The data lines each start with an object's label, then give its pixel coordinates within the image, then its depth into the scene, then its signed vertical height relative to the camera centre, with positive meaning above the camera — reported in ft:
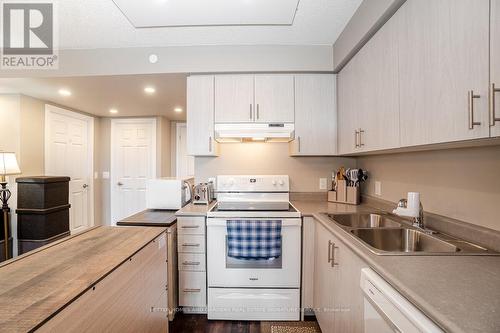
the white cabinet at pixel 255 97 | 7.54 +2.15
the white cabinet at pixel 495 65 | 2.55 +1.09
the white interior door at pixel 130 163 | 14.32 +0.08
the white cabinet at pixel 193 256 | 6.52 -2.52
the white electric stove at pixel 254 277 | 6.38 -3.03
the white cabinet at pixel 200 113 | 7.62 +1.64
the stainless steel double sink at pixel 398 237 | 3.58 -1.34
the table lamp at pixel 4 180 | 8.72 -0.58
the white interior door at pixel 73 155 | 11.52 +0.46
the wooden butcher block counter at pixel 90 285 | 2.17 -1.30
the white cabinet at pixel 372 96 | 4.58 +1.59
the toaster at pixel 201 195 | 7.77 -1.00
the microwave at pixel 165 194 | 7.72 -0.97
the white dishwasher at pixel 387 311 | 2.26 -1.59
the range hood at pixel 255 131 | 7.25 +1.04
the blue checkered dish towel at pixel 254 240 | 6.23 -1.98
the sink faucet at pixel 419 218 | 4.51 -1.03
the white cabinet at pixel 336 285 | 3.84 -2.36
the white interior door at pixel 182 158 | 15.40 +0.41
